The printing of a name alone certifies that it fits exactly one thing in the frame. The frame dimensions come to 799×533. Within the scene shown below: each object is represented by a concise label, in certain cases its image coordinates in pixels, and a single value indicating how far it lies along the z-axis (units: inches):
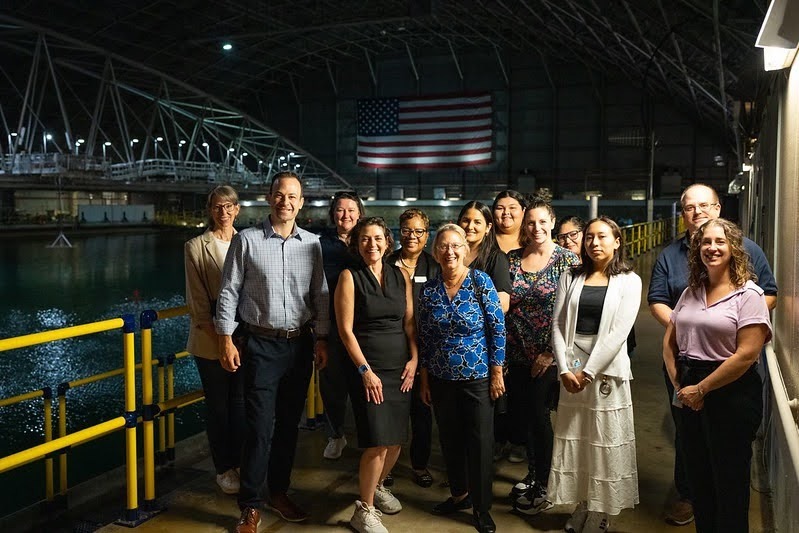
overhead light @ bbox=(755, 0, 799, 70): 109.7
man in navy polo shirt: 142.3
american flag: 1572.3
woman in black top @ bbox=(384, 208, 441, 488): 152.1
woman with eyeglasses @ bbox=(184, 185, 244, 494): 157.9
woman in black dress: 142.5
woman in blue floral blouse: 140.8
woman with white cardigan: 136.1
